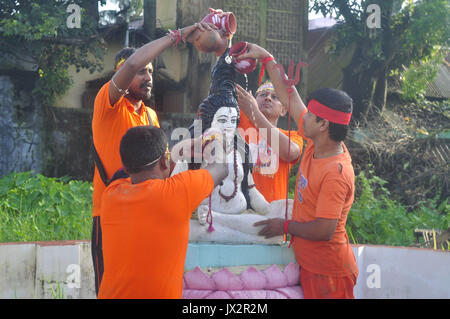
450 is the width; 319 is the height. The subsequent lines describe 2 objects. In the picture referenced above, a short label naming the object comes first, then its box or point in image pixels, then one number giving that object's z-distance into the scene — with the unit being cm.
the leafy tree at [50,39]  846
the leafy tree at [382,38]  940
